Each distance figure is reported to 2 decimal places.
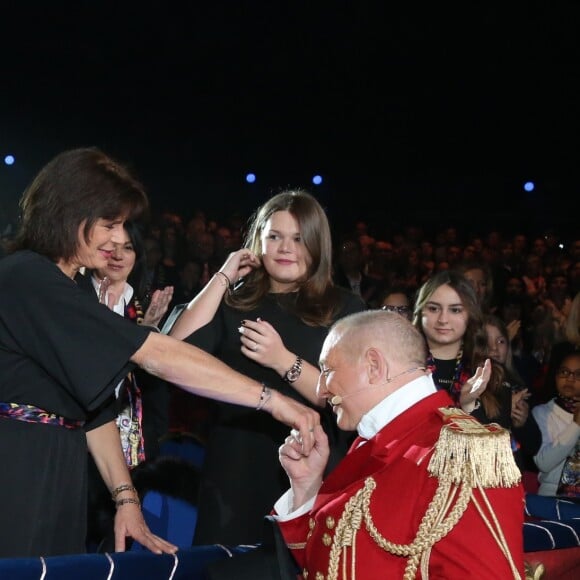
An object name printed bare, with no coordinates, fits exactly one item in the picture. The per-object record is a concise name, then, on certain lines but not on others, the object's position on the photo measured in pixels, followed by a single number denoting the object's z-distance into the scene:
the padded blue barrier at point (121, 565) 1.94
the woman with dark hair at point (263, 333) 2.98
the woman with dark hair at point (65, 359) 2.20
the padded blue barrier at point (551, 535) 2.62
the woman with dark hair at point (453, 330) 4.11
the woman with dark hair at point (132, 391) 3.73
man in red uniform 1.81
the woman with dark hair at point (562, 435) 4.70
